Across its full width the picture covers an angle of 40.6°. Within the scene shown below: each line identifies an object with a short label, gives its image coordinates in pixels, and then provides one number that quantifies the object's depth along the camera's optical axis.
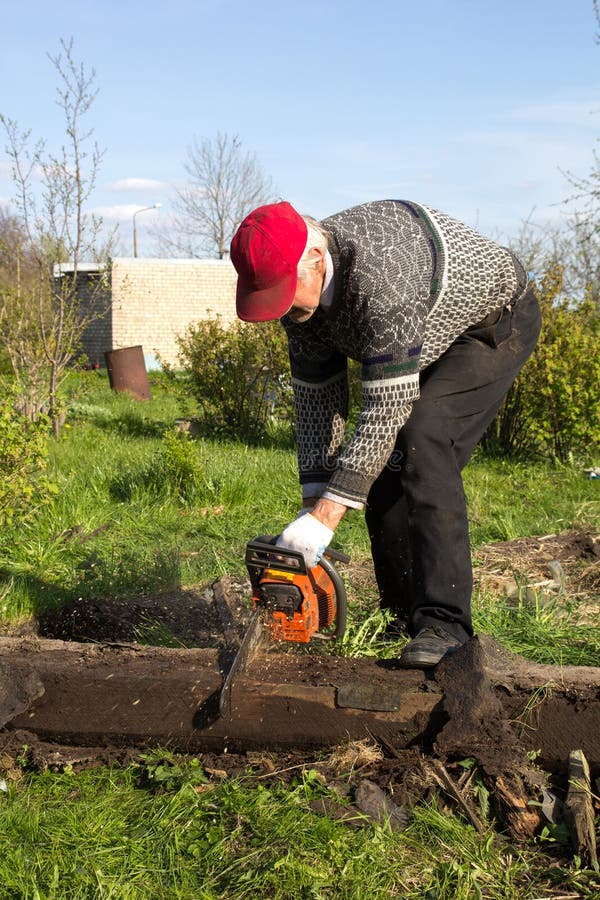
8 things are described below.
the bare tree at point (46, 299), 9.93
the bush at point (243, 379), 9.96
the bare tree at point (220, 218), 44.44
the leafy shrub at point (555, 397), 8.16
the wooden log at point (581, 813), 2.36
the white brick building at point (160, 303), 27.45
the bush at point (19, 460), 4.79
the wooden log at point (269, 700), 2.75
